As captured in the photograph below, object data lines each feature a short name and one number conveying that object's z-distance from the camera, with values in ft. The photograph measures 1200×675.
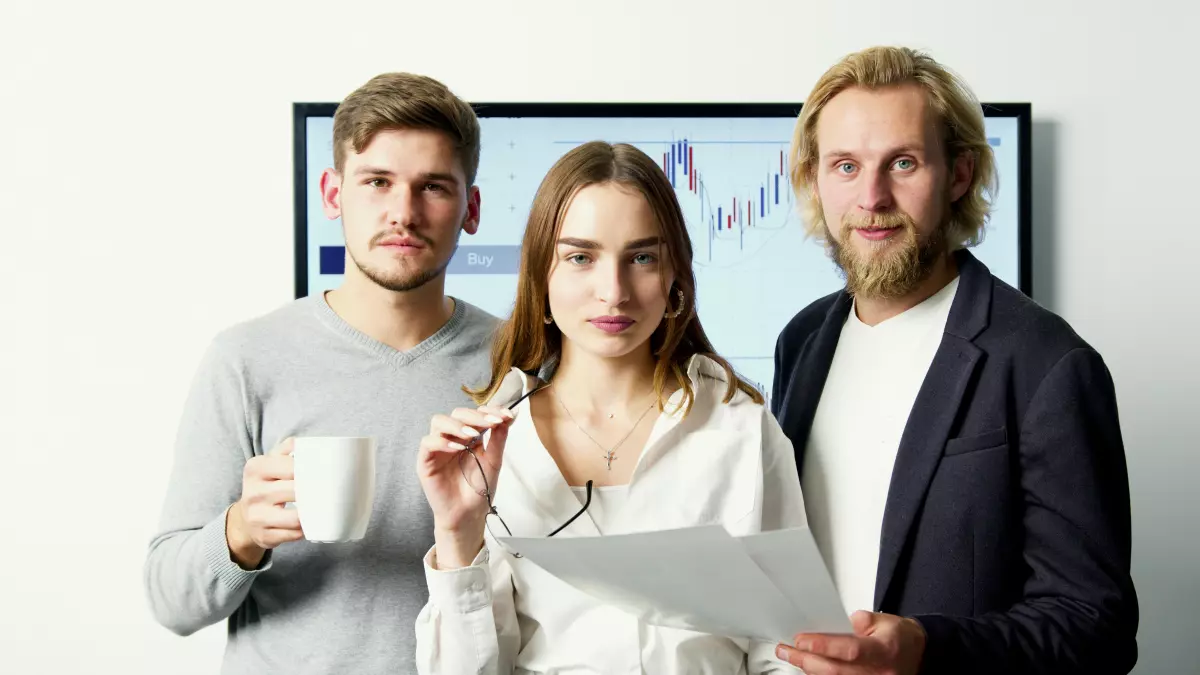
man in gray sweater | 5.74
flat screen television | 10.55
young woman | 5.05
